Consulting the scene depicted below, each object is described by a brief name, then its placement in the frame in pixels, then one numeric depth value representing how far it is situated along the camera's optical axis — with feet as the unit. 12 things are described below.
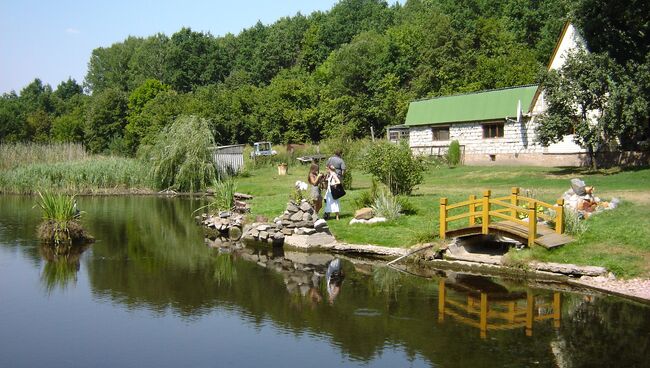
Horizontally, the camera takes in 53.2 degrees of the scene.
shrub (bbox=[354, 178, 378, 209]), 69.72
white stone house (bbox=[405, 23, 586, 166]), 116.98
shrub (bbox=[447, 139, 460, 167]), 129.85
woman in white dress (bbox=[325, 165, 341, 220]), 65.31
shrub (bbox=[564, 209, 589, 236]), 51.65
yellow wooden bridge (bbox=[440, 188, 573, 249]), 49.85
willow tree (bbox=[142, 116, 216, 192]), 122.11
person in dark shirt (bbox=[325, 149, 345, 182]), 67.64
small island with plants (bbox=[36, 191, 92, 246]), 63.93
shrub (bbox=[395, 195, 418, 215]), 66.54
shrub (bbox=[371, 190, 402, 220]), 64.49
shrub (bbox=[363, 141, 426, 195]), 74.79
